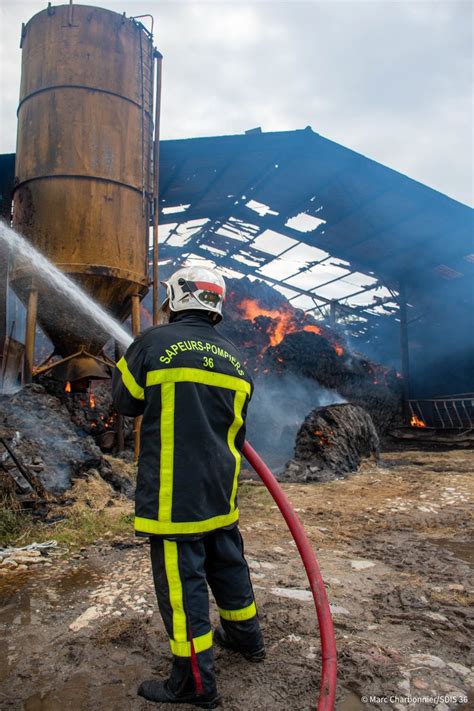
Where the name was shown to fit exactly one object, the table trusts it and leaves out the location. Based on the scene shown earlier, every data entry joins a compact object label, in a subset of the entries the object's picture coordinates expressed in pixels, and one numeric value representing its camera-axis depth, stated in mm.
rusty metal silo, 5559
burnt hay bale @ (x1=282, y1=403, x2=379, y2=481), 7551
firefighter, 1783
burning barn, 5641
